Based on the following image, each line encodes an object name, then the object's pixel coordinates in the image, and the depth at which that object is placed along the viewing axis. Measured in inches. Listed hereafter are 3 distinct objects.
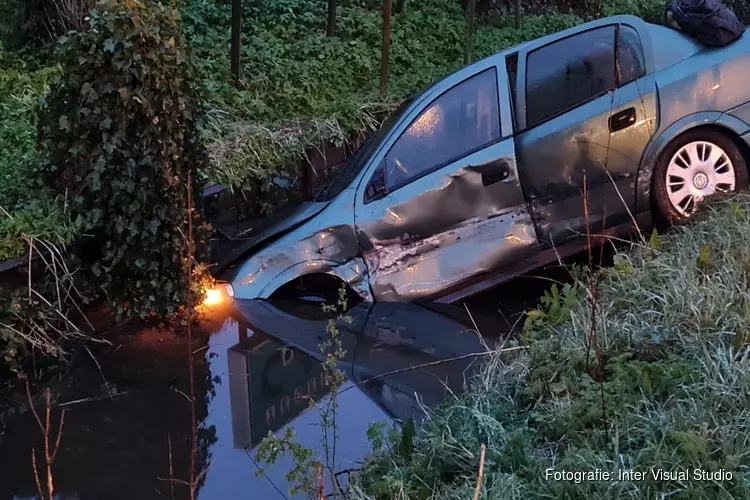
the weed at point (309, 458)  121.9
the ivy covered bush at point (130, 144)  185.6
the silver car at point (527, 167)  203.5
